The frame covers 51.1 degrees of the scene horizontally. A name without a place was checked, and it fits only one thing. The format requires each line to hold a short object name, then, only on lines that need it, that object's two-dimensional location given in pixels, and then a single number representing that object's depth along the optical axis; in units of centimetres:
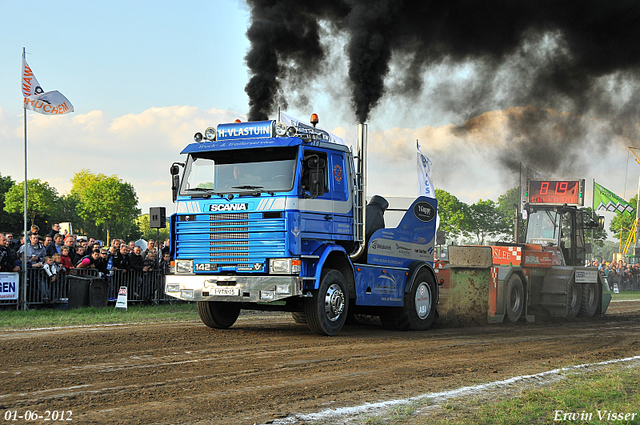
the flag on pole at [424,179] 1764
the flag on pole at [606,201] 5172
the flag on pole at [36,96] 1673
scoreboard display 1808
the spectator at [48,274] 1499
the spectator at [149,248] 1817
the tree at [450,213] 7419
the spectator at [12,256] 1452
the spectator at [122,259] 1672
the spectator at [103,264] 1634
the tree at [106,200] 7200
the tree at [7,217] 6921
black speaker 1284
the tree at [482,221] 7525
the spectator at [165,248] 1864
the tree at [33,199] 6612
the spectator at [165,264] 1783
